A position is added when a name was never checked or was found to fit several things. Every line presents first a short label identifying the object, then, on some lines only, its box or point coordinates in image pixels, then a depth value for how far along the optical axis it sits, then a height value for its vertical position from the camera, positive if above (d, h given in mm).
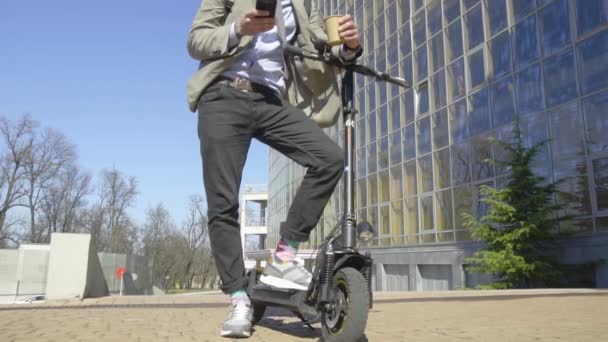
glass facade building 13086 +4911
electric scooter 2047 -69
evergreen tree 12555 +808
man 2549 +639
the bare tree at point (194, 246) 60188 +1602
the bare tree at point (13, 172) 39406 +6709
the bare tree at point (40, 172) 40688 +6890
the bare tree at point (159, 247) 57469 +1309
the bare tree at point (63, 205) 43312 +4599
